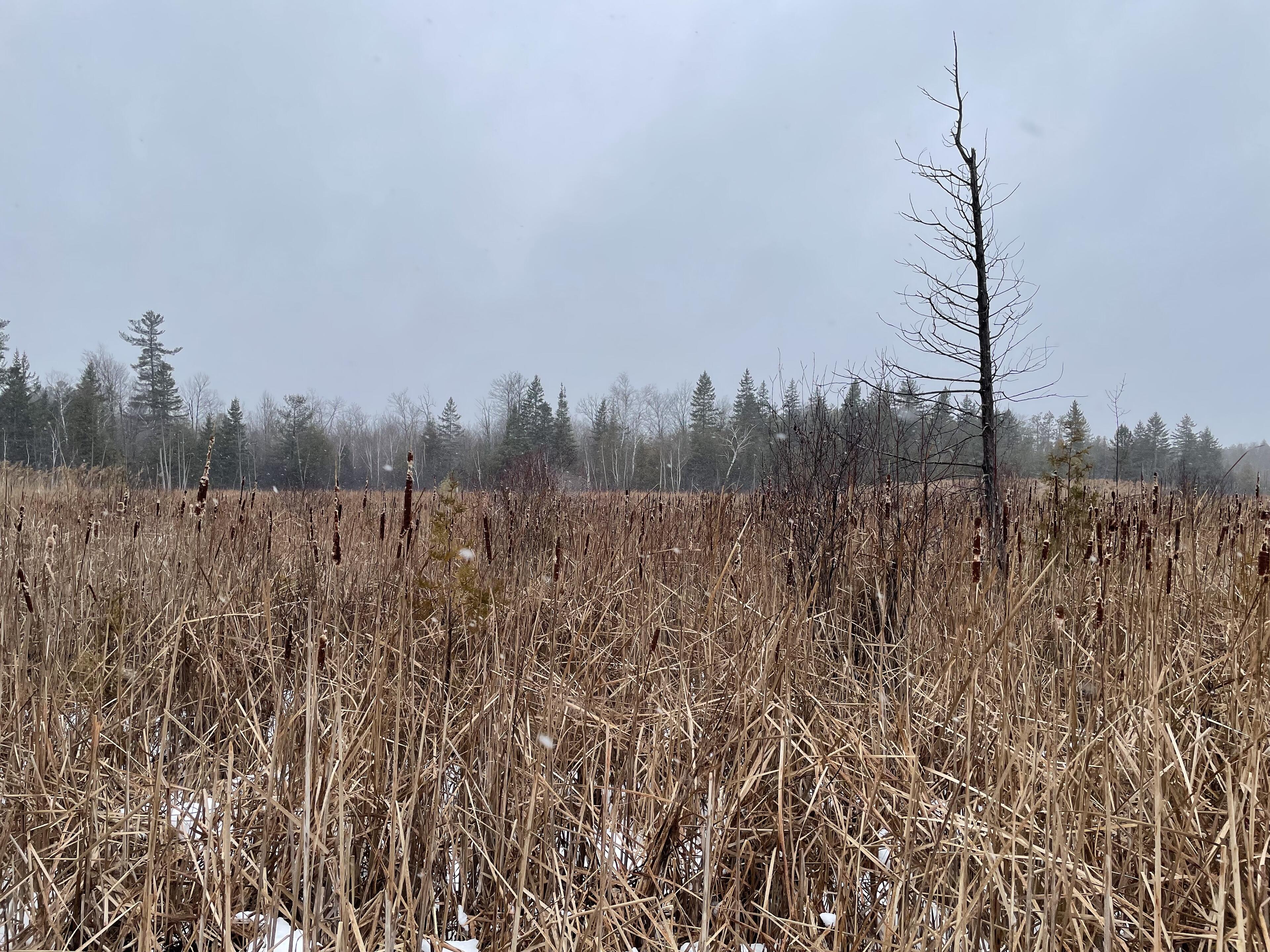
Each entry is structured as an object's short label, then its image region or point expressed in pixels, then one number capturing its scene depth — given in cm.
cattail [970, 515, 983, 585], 221
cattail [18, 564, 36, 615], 255
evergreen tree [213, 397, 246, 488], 4325
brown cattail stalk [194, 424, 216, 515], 238
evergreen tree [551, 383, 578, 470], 4434
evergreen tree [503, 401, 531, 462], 4338
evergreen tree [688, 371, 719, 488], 4334
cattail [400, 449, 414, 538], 175
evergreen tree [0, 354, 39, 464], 4209
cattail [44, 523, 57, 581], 280
